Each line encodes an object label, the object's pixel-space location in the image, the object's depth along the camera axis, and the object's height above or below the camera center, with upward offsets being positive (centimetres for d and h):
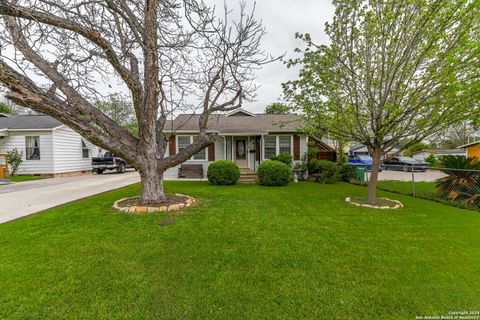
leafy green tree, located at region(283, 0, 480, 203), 510 +226
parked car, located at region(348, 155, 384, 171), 2011 -42
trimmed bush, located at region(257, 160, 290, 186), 999 -77
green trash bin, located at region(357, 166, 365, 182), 1230 -106
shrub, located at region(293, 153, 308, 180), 1206 -62
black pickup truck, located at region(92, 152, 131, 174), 1551 -22
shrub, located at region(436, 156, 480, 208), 671 -92
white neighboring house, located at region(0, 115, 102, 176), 1338 +116
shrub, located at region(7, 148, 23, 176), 1313 +18
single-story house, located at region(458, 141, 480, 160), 1714 +40
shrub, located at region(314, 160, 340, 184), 1138 -89
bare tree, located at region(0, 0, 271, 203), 462 +250
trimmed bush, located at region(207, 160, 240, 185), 1016 -69
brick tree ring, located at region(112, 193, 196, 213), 574 -129
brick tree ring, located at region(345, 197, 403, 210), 630 -150
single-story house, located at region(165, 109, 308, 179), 1234 +91
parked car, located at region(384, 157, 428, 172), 1821 -64
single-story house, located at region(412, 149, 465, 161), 2795 +25
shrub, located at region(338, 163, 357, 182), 1215 -98
